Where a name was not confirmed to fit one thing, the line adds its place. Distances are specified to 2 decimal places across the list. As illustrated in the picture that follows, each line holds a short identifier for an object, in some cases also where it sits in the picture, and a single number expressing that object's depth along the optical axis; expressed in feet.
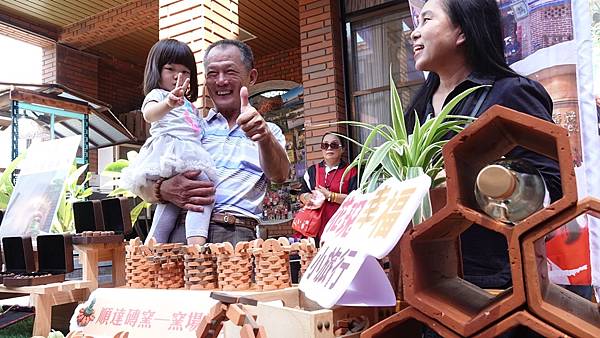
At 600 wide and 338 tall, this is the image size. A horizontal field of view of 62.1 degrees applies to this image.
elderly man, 5.02
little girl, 4.97
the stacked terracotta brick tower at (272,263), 3.70
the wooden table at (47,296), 5.32
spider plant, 2.83
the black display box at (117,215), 6.16
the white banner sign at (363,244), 2.10
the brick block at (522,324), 1.84
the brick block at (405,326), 2.12
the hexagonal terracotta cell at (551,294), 1.84
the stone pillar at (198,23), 10.57
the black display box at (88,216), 6.26
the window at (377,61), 16.90
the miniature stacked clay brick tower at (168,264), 4.15
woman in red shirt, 11.75
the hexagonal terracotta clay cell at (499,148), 1.91
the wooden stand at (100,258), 5.95
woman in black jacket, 3.16
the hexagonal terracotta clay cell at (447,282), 2.00
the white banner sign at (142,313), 3.58
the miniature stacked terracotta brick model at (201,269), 3.95
